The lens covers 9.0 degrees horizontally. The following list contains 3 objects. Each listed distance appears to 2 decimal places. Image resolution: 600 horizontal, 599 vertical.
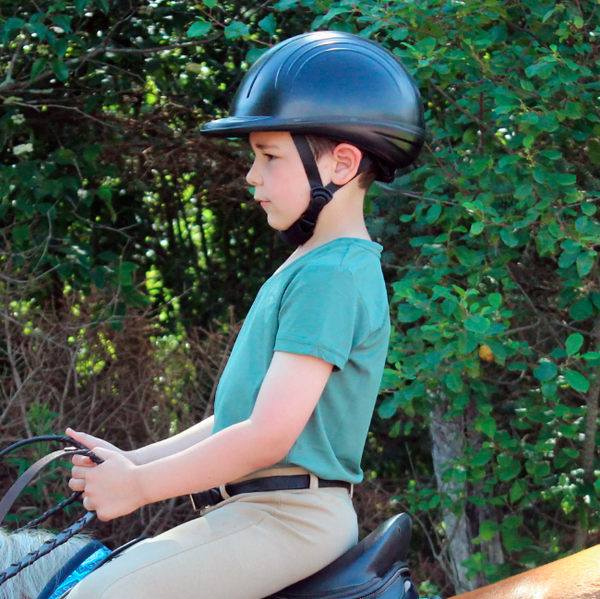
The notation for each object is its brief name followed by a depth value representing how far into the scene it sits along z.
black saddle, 4.59
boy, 4.59
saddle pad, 4.63
